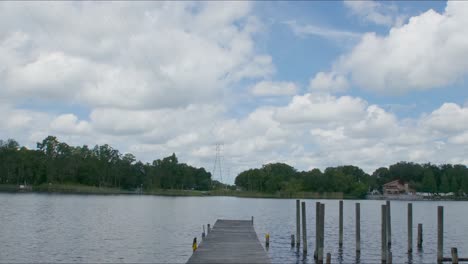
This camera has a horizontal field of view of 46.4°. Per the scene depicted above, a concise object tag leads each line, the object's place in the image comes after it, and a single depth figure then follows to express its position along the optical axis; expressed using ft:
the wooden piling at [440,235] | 109.50
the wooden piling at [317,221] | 107.24
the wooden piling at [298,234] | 141.79
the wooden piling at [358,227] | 126.72
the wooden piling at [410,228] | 131.31
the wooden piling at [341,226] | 135.43
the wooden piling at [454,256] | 101.38
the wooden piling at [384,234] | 110.39
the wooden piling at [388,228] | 120.71
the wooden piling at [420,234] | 143.97
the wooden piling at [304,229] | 128.26
